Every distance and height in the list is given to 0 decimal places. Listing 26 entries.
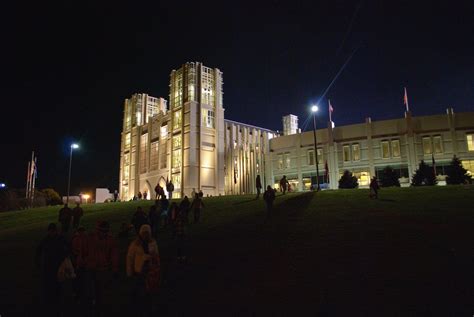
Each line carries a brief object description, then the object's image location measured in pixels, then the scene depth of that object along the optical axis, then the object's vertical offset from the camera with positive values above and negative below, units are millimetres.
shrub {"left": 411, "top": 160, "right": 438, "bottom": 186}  40422 +2642
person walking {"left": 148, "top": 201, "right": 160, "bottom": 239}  17497 -542
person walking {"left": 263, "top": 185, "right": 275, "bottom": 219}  20578 +293
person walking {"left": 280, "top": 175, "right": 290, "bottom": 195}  31562 +1630
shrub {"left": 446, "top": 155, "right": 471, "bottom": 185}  38188 +2329
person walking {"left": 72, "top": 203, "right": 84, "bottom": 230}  21266 -246
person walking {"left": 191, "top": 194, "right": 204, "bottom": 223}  21002 +7
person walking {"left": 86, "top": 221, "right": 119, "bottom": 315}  7852 -1021
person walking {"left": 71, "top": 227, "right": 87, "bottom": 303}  7977 -1095
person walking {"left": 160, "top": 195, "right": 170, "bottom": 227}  19625 -95
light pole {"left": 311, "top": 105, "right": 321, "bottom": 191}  32119 +7958
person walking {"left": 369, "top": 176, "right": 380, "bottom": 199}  25327 +789
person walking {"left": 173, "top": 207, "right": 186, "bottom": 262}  12445 -978
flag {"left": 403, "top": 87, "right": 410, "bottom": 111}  53312 +14013
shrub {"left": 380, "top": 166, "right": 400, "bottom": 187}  42031 +2346
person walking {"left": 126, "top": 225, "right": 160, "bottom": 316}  7113 -1161
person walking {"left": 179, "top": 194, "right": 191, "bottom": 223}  18217 +71
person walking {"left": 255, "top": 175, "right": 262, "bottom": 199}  29541 +1580
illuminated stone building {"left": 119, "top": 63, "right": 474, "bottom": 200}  53344 +9026
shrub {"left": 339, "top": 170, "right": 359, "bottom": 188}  42844 +2307
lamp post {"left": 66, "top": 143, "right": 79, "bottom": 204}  43134 +7294
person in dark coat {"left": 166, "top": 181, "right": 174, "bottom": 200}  32750 +1705
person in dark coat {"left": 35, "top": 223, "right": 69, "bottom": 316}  7859 -1237
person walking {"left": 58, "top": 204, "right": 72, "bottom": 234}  19734 -418
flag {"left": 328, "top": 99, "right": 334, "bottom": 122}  52812 +12985
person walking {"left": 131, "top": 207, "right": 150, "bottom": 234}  15330 -454
